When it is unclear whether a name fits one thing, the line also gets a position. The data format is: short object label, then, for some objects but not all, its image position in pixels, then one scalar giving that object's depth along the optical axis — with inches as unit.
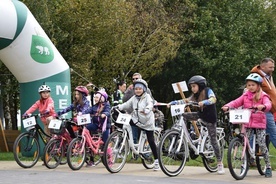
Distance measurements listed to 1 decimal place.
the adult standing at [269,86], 448.1
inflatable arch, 604.7
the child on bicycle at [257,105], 423.5
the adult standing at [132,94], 548.1
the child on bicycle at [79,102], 534.9
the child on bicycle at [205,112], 446.0
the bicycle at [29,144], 524.7
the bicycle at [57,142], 514.0
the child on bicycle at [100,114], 523.2
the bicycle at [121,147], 461.4
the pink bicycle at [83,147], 492.2
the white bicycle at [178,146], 428.8
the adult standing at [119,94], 670.8
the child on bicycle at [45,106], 552.7
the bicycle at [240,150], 409.1
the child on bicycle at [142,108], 478.9
